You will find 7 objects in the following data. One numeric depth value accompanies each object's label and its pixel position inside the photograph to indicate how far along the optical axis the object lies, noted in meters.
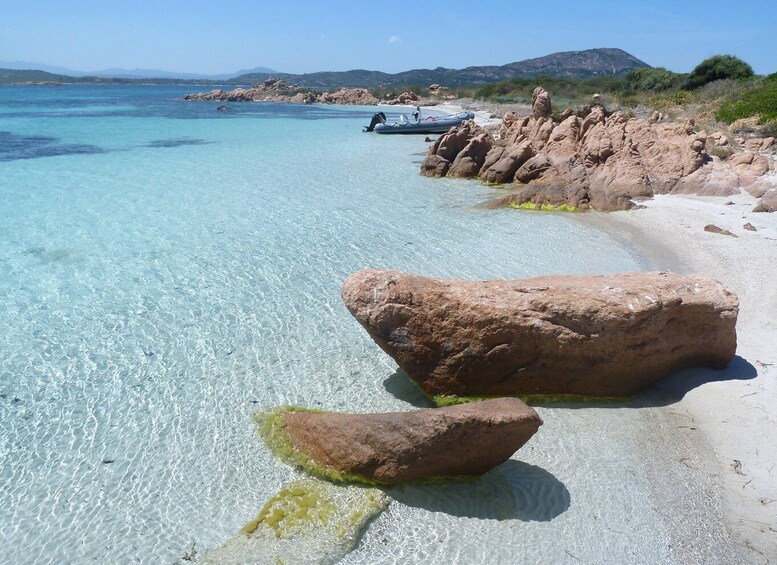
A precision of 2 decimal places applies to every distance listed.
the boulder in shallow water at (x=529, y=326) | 6.16
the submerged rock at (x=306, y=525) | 4.39
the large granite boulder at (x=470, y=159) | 21.14
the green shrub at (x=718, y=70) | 40.47
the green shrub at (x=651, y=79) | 46.50
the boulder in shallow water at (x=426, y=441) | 4.89
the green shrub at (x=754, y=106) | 24.30
